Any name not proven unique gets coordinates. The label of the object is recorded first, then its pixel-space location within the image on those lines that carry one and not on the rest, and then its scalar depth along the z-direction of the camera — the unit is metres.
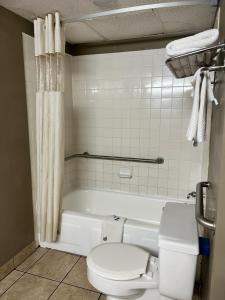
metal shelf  0.99
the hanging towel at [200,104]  1.01
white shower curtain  1.79
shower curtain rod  1.49
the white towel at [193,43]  1.01
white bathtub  1.84
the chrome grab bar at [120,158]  2.46
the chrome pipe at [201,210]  0.94
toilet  1.16
